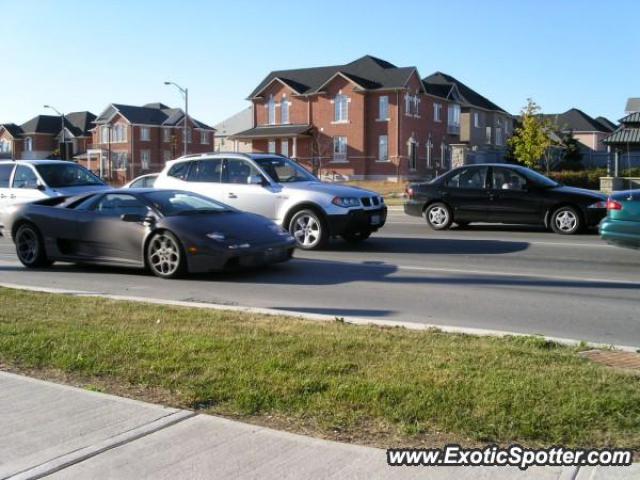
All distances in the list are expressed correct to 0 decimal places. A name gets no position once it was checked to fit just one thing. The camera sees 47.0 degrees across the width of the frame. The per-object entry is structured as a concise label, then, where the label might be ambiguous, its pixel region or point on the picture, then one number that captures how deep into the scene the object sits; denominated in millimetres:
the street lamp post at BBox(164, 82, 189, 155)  47219
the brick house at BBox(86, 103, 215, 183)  78812
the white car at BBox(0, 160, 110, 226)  15797
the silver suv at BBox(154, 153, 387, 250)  13258
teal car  11281
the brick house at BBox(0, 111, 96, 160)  89938
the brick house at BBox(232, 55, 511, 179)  54844
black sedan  15789
